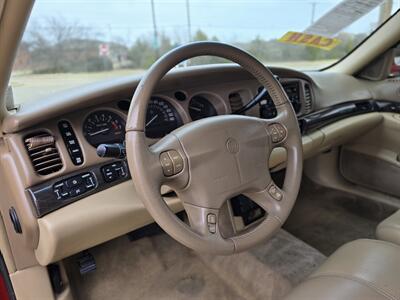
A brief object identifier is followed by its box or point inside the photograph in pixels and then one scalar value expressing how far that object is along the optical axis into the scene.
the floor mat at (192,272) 1.53
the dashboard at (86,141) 0.99
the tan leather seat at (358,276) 0.89
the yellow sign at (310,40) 1.93
